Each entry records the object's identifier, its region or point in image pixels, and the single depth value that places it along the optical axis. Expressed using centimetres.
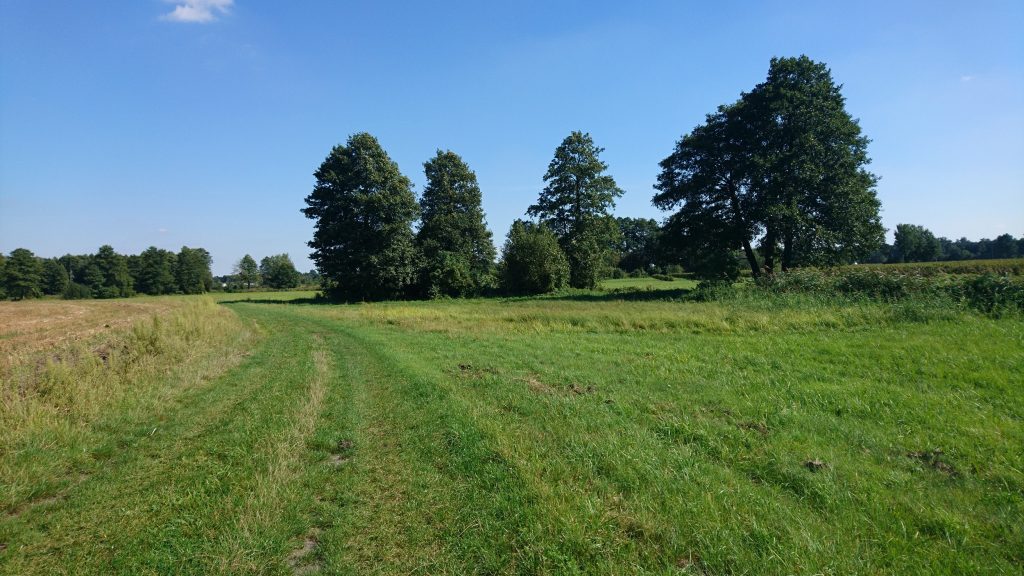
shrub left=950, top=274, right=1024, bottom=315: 1353
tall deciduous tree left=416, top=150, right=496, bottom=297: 4712
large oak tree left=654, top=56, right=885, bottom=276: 2977
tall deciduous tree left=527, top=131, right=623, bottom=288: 4947
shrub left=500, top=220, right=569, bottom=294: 4497
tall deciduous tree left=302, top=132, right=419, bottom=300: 4153
